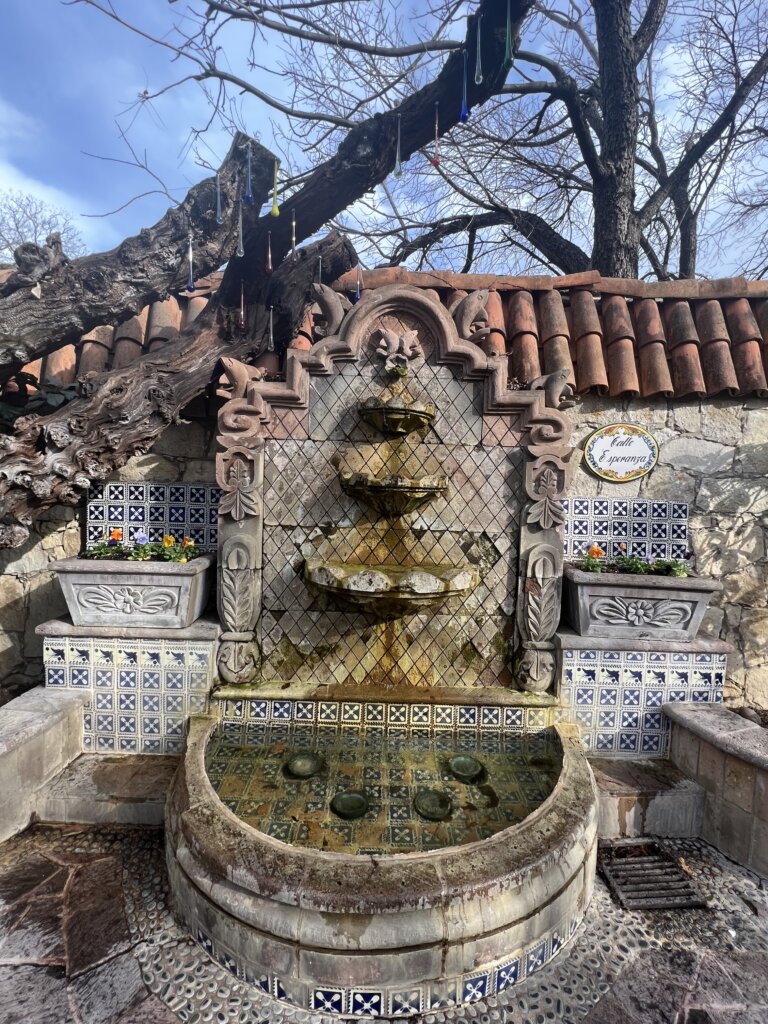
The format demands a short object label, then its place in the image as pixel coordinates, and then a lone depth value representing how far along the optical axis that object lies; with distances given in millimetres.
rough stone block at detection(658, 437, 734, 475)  4012
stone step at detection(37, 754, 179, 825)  2822
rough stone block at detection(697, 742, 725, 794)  2818
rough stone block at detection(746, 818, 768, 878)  2596
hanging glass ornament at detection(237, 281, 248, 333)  4285
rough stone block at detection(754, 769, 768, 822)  2578
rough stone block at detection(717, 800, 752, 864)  2666
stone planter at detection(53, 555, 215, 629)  3162
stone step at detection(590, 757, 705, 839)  2863
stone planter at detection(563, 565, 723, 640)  3203
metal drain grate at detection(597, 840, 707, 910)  2432
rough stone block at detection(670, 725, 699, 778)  3012
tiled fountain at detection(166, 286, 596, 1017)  2713
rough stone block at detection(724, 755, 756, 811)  2646
